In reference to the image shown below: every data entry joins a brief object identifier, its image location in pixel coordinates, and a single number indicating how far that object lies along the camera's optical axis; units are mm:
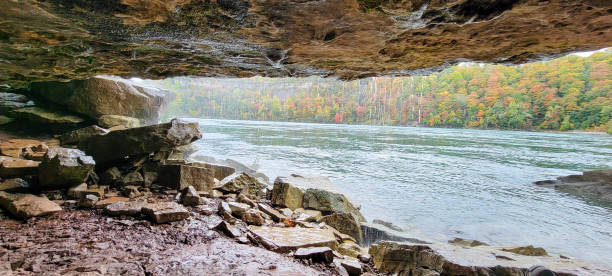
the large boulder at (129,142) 5203
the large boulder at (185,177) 4953
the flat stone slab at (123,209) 3312
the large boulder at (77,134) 6242
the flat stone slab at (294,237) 3088
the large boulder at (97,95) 6629
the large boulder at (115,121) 7239
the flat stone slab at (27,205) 3002
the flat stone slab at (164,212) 3178
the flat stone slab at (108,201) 3598
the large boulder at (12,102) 6035
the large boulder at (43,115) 6145
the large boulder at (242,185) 5508
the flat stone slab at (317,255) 2793
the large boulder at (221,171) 7227
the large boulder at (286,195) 5582
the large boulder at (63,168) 3658
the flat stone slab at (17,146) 4855
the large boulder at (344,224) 5301
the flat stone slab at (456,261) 3273
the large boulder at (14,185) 3490
